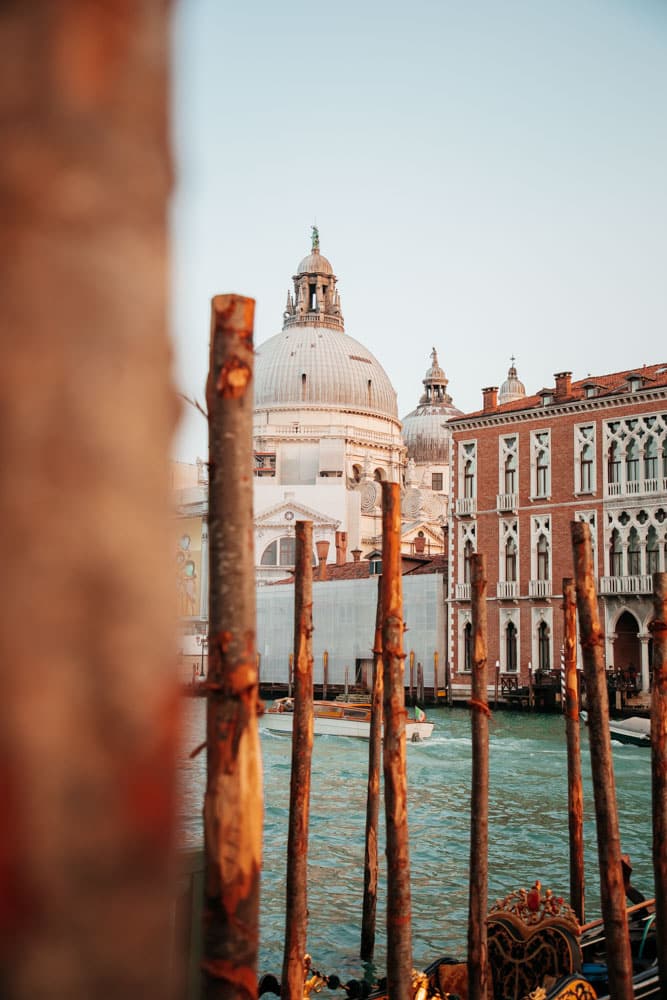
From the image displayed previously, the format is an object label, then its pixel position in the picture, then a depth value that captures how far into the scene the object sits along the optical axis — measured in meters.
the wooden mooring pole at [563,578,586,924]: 7.64
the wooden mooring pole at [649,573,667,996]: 5.78
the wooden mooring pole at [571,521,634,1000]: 5.15
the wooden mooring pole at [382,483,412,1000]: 5.21
